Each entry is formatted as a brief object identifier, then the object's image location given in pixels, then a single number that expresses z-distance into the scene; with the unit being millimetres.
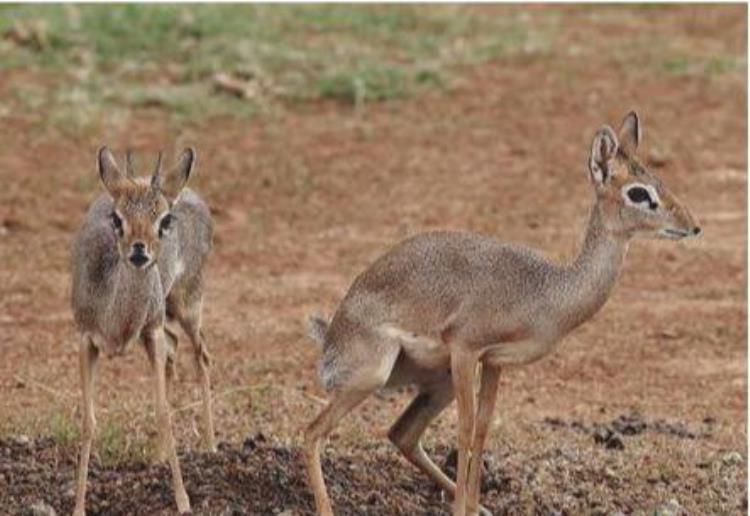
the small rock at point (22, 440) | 16953
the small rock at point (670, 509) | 16062
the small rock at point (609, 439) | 19203
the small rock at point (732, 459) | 18625
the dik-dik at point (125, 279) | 14547
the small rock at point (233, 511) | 14984
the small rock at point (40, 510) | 14961
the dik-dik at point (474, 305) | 14859
